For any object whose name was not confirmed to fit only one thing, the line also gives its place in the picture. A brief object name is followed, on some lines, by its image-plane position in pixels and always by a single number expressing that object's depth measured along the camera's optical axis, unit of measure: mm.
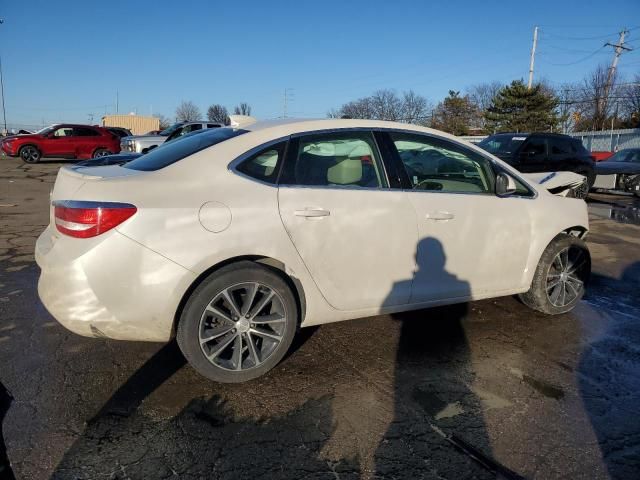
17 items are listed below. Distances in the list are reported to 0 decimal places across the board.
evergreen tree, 50219
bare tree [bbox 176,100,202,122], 88850
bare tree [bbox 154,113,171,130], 92100
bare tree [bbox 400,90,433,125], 64812
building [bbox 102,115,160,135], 67625
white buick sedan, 2857
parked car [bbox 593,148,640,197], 13242
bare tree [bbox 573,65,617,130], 52094
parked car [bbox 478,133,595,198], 11352
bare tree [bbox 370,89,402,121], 63844
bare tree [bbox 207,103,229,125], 71862
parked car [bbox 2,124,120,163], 21109
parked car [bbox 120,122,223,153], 18438
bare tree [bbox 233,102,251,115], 71750
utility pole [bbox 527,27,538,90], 44625
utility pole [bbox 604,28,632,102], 50116
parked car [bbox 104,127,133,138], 29366
